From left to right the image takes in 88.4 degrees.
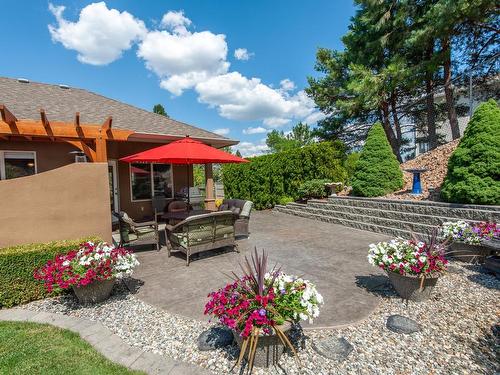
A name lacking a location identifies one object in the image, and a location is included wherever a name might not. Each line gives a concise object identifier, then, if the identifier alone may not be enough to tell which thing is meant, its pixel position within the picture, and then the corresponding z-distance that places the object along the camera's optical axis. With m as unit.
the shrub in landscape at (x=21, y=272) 3.73
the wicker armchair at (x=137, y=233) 5.84
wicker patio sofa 5.13
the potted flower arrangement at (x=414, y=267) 3.40
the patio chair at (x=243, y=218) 6.75
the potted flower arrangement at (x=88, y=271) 3.51
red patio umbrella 5.68
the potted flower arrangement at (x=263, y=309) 2.22
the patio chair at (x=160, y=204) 9.86
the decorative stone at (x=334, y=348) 2.49
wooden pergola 4.86
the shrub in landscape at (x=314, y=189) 10.95
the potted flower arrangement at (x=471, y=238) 4.68
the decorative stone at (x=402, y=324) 2.85
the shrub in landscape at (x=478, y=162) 5.98
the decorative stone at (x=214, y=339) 2.67
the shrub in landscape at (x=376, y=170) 9.29
